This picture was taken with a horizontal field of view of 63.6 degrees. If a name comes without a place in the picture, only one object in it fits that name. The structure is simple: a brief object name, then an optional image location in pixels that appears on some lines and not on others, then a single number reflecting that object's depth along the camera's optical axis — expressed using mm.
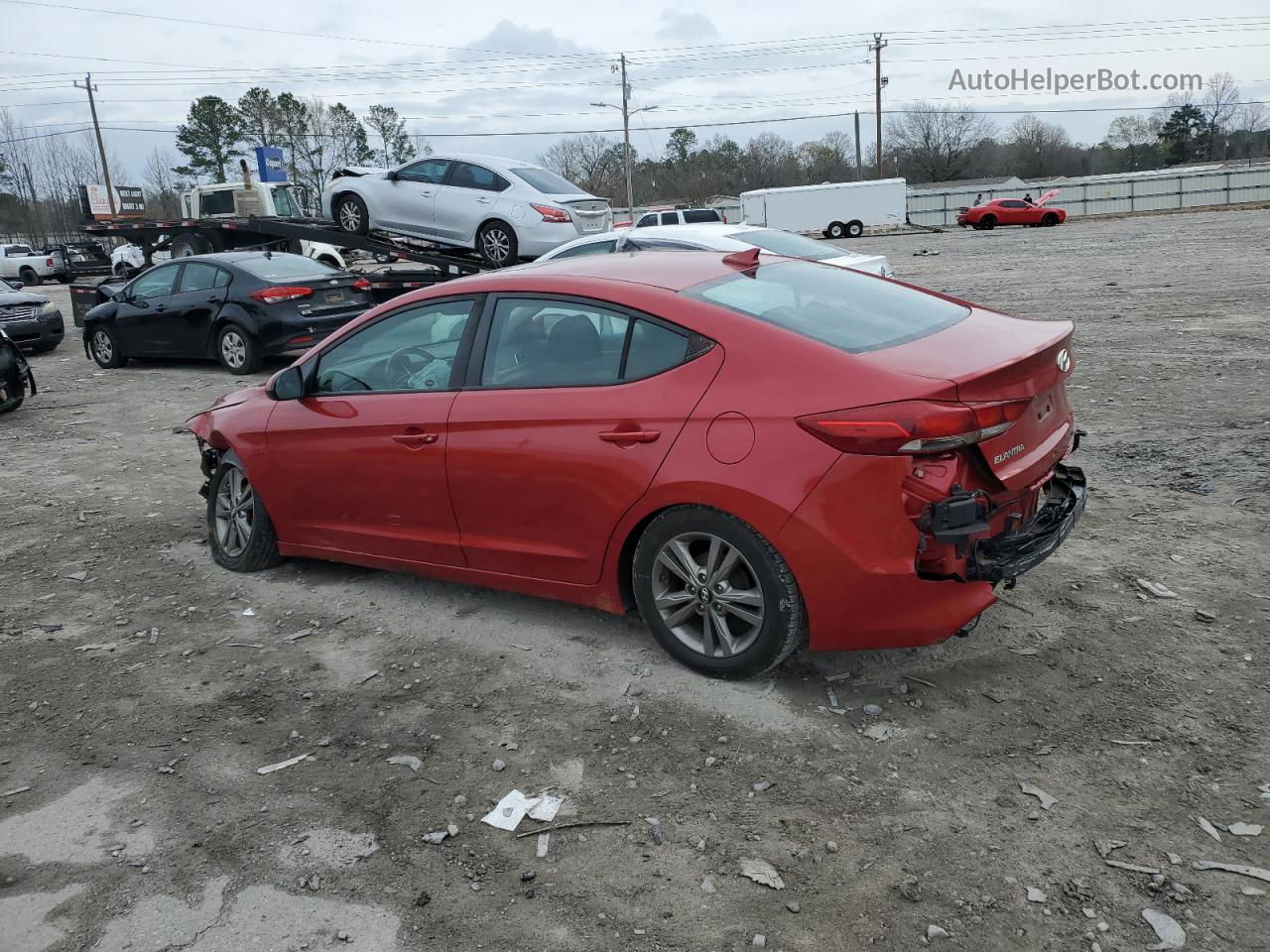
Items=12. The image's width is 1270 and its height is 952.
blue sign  38969
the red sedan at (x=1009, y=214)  43875
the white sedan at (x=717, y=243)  12445
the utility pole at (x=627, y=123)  62812
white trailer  48062
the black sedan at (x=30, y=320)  16281
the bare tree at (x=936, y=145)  92562
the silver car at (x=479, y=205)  14305
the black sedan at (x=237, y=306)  12211
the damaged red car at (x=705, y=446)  3527
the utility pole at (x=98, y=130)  63625
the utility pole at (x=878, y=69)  66000
